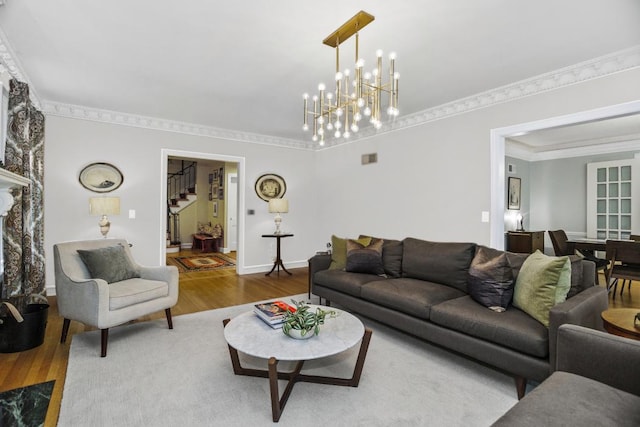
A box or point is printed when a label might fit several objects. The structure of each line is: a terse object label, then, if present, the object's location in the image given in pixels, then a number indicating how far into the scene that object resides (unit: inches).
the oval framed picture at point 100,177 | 178.7
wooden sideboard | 222.2
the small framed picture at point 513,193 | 249.4
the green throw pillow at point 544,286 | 83.7
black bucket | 104.2
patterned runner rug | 257.2
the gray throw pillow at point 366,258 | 143.1
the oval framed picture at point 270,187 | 238.5
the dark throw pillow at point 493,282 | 96.7
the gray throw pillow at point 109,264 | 118.6
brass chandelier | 90.6
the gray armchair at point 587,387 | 46.1
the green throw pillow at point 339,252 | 154.1
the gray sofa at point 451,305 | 79.2
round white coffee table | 73.4
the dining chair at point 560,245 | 198.4
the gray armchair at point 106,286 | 103.5
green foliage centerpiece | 81.0
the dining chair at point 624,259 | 153.8
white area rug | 73.0
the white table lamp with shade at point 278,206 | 225.3
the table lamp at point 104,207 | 164.7
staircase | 365.4
